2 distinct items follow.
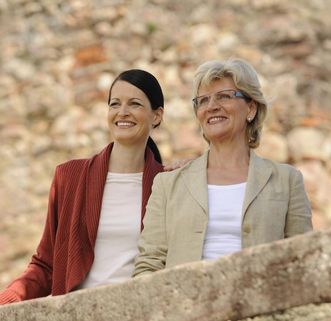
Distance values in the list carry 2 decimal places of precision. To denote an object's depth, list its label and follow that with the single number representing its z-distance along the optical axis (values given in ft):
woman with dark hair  25.49
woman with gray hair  22.85
